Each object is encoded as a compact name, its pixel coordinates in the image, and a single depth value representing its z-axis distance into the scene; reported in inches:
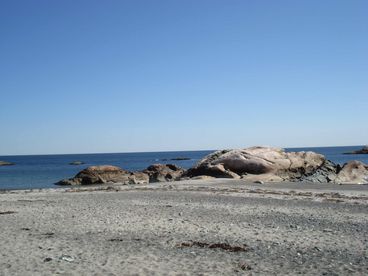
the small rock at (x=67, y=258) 407.2
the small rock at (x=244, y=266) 379.4
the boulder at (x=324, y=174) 1571.1
